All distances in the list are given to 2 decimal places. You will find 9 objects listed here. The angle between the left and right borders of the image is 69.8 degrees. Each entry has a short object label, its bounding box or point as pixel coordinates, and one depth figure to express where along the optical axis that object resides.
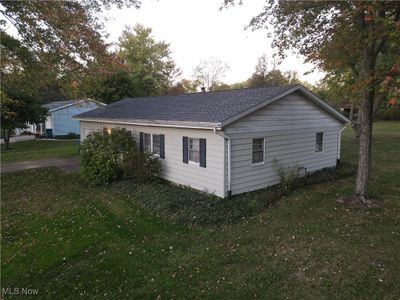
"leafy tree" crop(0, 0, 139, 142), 9.67
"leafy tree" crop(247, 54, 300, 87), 44.84
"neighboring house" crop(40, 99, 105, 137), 34.09
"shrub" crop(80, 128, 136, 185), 12.18
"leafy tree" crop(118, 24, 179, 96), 43.47
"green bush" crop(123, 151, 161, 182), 11.64
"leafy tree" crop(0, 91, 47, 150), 24.26
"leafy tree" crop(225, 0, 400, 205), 7.46
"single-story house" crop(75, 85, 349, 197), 9.44
